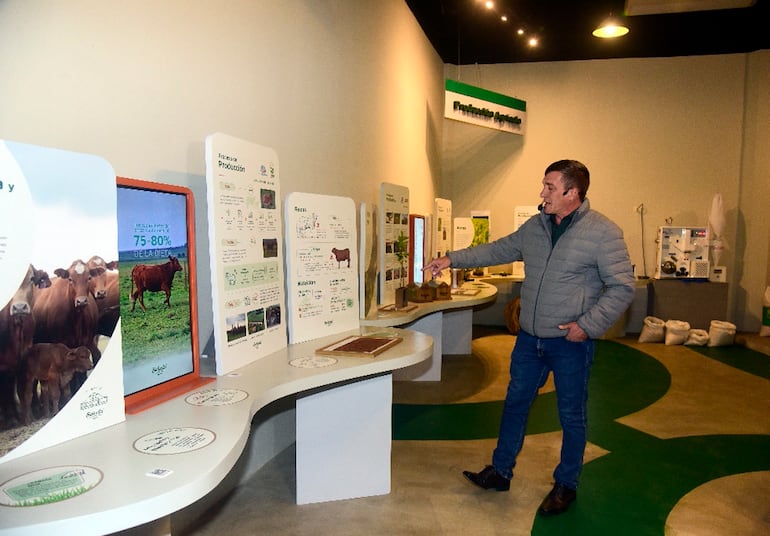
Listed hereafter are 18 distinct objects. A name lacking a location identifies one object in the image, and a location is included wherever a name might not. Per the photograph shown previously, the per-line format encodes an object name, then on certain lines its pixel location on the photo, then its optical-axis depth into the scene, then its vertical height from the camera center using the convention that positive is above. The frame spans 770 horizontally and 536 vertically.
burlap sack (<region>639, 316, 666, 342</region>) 6.71 -1.27
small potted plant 4.02 -0.17
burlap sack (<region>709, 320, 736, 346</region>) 6.46 -1.26
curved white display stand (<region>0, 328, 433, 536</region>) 1.05 -0.52
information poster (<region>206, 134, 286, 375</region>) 1.96 -0.08
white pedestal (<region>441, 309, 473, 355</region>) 5.89 -1.14
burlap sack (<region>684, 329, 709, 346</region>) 6.48 -1.31
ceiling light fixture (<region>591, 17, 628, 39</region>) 6.21 +2.23
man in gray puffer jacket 2.54 -0.37
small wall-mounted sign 6.41 +1.48
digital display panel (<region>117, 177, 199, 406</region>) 1.60 -0.17
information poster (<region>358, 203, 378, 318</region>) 3.27 -0.25
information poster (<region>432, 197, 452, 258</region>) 5.39 +0.01
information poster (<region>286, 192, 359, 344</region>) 2.53 -0.18
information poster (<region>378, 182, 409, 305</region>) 3.83 -0.04
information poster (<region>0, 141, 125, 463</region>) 1.20 -0.15
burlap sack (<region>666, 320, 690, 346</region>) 6.53 -1.27
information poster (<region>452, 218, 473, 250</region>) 6.32 -0.06
